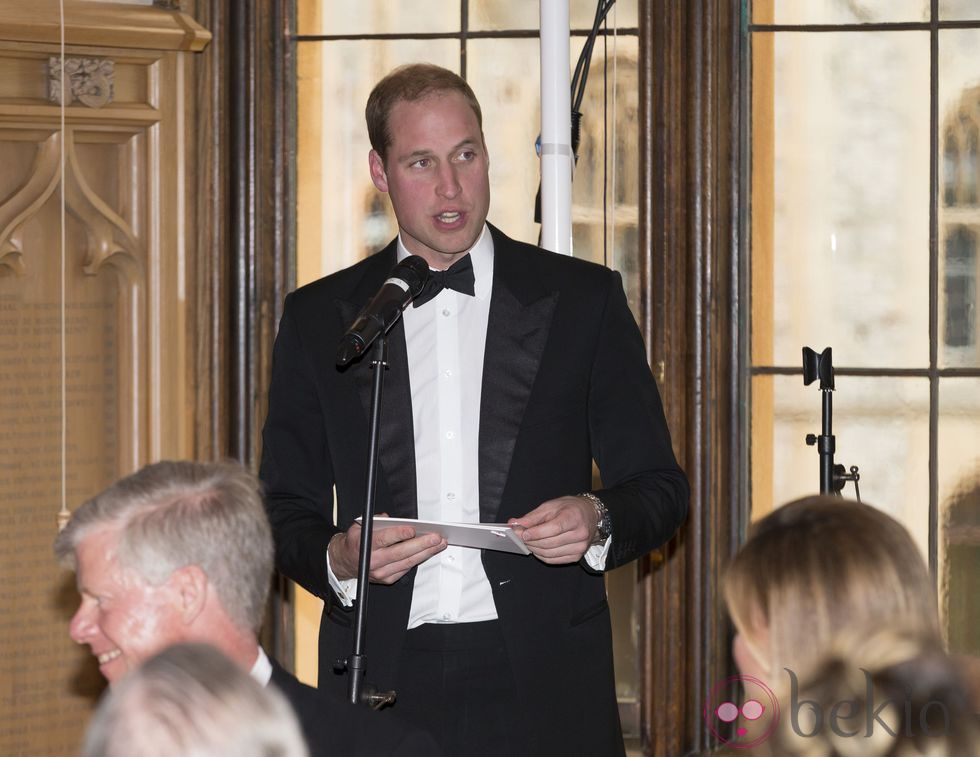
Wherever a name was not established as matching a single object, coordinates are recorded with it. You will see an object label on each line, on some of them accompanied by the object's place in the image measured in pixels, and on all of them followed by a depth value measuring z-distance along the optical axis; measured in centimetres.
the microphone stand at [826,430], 673
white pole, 611
